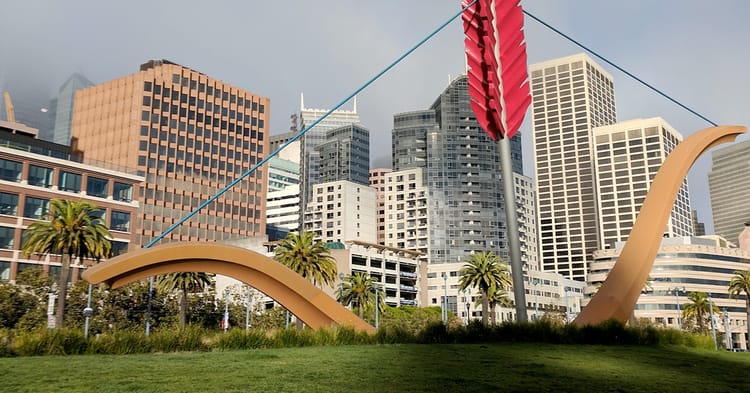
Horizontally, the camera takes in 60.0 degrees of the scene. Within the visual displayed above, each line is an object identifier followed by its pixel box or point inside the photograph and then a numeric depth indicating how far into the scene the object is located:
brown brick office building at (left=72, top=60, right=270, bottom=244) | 103.69
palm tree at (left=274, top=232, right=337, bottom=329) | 52.19
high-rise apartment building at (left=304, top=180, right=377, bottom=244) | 133.75
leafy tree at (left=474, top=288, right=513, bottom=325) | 71.72
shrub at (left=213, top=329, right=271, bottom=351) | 19.50
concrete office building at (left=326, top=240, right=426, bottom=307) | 94.75
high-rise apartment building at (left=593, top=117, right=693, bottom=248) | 176.38
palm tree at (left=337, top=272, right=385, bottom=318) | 74.88
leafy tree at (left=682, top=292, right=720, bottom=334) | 81.44
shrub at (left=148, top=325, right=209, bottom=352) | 18.78
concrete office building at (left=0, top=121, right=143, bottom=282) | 64.31
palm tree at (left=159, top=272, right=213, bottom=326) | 52.50
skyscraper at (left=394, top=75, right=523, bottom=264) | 140.50
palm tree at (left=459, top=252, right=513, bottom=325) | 63.47
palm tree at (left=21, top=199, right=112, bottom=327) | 42.84
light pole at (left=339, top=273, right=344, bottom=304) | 74.43
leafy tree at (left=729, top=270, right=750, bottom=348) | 72.25
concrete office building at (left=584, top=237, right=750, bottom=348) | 113.94
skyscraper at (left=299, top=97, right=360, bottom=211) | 173.12
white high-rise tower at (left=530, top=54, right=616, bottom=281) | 187.12
